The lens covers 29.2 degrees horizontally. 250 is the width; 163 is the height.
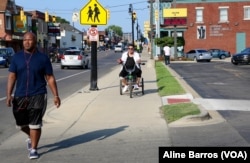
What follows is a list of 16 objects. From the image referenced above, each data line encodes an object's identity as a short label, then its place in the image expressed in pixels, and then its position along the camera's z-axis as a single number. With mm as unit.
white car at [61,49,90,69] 37031
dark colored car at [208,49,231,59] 59719
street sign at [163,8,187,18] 55469
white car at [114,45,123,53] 105688
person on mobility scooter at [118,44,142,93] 15617
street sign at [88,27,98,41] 17578
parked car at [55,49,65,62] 55750
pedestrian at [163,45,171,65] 39594
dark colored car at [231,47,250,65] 39469
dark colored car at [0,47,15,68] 42250
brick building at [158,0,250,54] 64312
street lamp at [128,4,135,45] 50609
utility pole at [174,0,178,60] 50641
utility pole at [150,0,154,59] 53781
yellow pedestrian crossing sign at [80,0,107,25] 17312
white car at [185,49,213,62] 50094
